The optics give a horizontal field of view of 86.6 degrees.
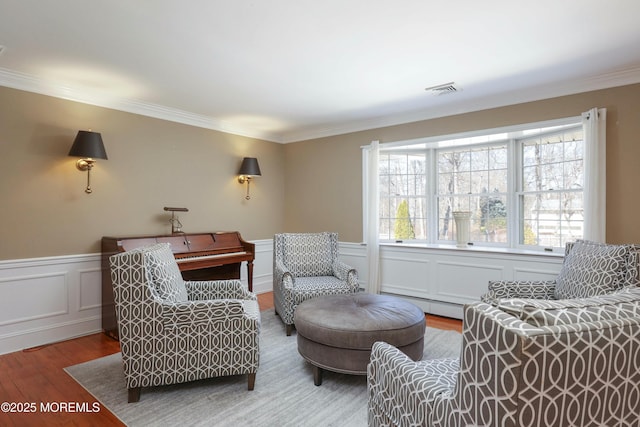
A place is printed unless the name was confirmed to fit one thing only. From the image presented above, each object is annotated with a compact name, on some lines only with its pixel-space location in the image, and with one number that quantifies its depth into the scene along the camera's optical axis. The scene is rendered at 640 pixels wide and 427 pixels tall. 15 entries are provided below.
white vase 4.20
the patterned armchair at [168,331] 2.15
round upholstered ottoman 2.28
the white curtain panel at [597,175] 3.06
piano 3.38
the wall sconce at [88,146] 3.21
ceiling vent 3.34
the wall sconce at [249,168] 4.76
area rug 2.02
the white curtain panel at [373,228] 4.46
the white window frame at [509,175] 3.56
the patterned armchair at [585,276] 2.41
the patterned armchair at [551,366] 0.83
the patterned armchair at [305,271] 3.35
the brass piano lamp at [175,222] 4.06
